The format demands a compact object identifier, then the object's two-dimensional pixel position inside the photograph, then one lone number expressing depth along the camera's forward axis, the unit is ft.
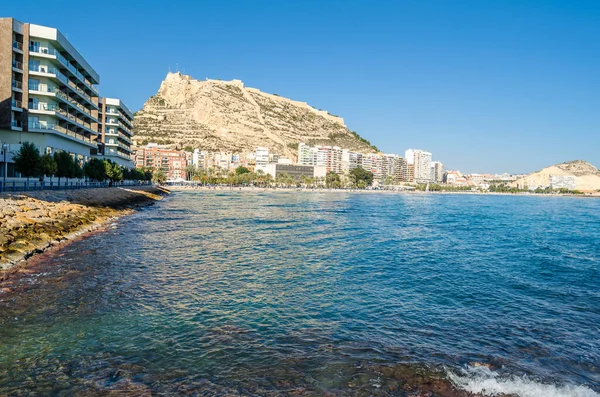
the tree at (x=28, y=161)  131.75
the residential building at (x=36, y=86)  154.20
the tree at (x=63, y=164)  155.94
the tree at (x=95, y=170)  199.17
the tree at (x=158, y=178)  526.78
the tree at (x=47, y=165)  136.22
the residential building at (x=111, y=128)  286.66
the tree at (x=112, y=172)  229.86
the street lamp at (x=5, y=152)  146.18
